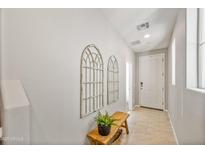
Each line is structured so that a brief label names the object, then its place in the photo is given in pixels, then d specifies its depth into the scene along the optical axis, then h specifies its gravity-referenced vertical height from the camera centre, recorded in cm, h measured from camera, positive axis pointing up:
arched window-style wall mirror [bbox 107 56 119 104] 223 -7
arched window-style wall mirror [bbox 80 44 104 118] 146 -5
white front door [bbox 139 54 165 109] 386 -15
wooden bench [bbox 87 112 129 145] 140 -89
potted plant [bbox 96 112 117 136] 150 -73
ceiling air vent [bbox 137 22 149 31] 219 +118
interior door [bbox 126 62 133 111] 371 -31
